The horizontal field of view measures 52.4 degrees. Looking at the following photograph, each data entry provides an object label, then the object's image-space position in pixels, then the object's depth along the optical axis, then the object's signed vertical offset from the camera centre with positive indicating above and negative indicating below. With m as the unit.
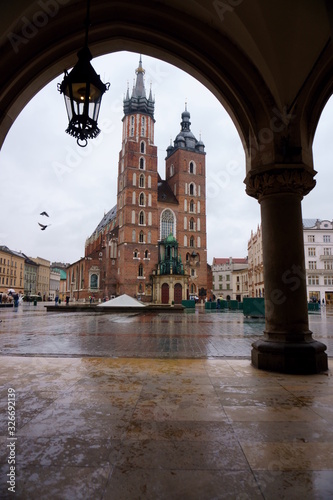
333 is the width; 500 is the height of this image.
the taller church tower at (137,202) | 52.66 +14.70
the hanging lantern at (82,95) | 3.44 +2.03
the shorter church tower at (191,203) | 56.31 +15.70
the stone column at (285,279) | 4.80 +0.21
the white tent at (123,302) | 25.39 -0.73
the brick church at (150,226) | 52.81 +11.19
